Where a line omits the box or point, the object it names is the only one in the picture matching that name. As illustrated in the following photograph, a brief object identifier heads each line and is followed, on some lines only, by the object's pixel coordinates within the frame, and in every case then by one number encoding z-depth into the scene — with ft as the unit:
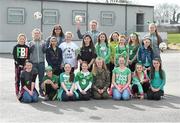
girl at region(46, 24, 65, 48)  34.58
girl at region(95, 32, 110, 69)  35.40
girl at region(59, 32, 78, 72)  34.73
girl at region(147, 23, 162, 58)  35.91
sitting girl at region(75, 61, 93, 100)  33.17
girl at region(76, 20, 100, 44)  35.90
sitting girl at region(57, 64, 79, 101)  32.58
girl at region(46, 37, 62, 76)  34.09
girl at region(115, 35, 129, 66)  35.27
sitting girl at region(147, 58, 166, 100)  33.65
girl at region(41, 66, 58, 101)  33.24
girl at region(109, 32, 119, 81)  35.94
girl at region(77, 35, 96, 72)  34.65
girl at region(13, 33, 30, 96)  33.83
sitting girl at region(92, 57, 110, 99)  33.78
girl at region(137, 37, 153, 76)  35.53
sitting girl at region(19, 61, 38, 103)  32.25
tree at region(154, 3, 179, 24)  363.97
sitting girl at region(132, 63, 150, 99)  34.60
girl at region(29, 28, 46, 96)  34.45
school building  108.47
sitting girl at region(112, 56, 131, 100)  33.40
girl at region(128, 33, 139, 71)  35.89
